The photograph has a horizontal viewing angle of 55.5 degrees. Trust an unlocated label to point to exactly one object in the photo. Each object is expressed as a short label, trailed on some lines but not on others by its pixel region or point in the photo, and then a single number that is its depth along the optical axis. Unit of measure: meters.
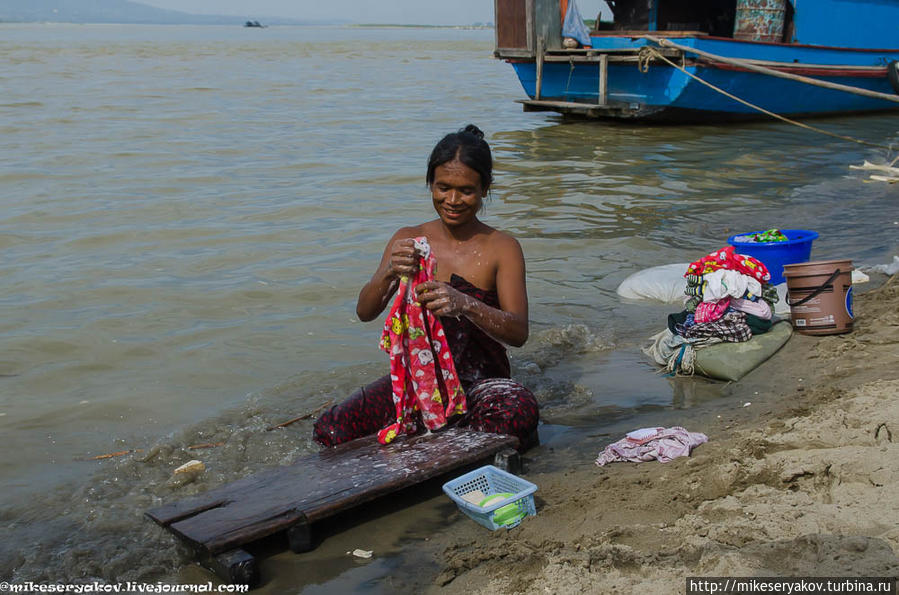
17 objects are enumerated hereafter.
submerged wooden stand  2.60
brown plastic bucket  4.22
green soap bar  2.76
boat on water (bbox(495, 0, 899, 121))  13.15
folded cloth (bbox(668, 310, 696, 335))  4.41
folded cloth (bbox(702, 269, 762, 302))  4.20
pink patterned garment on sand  3.14
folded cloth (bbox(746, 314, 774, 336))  4.32
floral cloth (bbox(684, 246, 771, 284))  4.26
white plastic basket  2.74
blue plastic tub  4.77
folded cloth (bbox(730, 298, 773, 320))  4.33
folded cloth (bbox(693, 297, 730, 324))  4.31
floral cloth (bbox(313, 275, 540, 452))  3.37
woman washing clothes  3.19
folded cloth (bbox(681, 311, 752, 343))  4.23
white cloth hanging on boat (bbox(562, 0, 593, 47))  14.49
